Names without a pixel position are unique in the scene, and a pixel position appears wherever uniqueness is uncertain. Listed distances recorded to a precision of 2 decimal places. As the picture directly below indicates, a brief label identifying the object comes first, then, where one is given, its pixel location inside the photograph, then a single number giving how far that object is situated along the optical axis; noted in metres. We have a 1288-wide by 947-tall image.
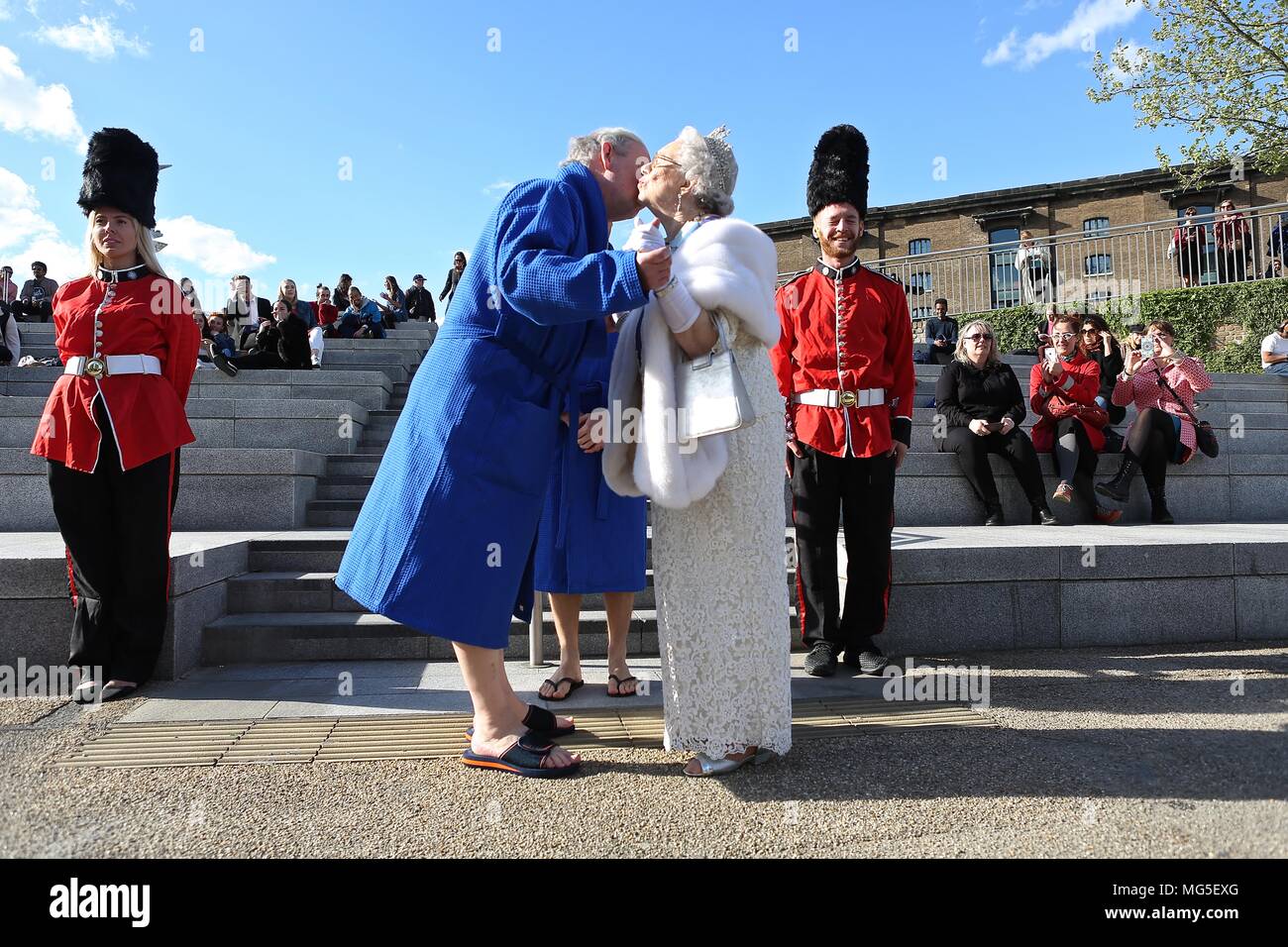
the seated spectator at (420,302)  19.92
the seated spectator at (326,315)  16.67
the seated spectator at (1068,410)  7.11
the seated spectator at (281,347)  11.56
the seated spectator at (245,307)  13.61
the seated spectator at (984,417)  6.87
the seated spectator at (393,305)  18.34
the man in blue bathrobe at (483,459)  2.74
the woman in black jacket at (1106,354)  7.85
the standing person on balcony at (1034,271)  20.14
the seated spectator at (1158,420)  7.27
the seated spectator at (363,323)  16.56
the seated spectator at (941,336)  14.70
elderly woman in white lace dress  2.75
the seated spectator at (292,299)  12.07
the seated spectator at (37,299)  15.62
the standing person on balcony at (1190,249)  18.88
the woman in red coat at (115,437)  3.87
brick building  20.00
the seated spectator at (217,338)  12.06
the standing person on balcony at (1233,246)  18.45
